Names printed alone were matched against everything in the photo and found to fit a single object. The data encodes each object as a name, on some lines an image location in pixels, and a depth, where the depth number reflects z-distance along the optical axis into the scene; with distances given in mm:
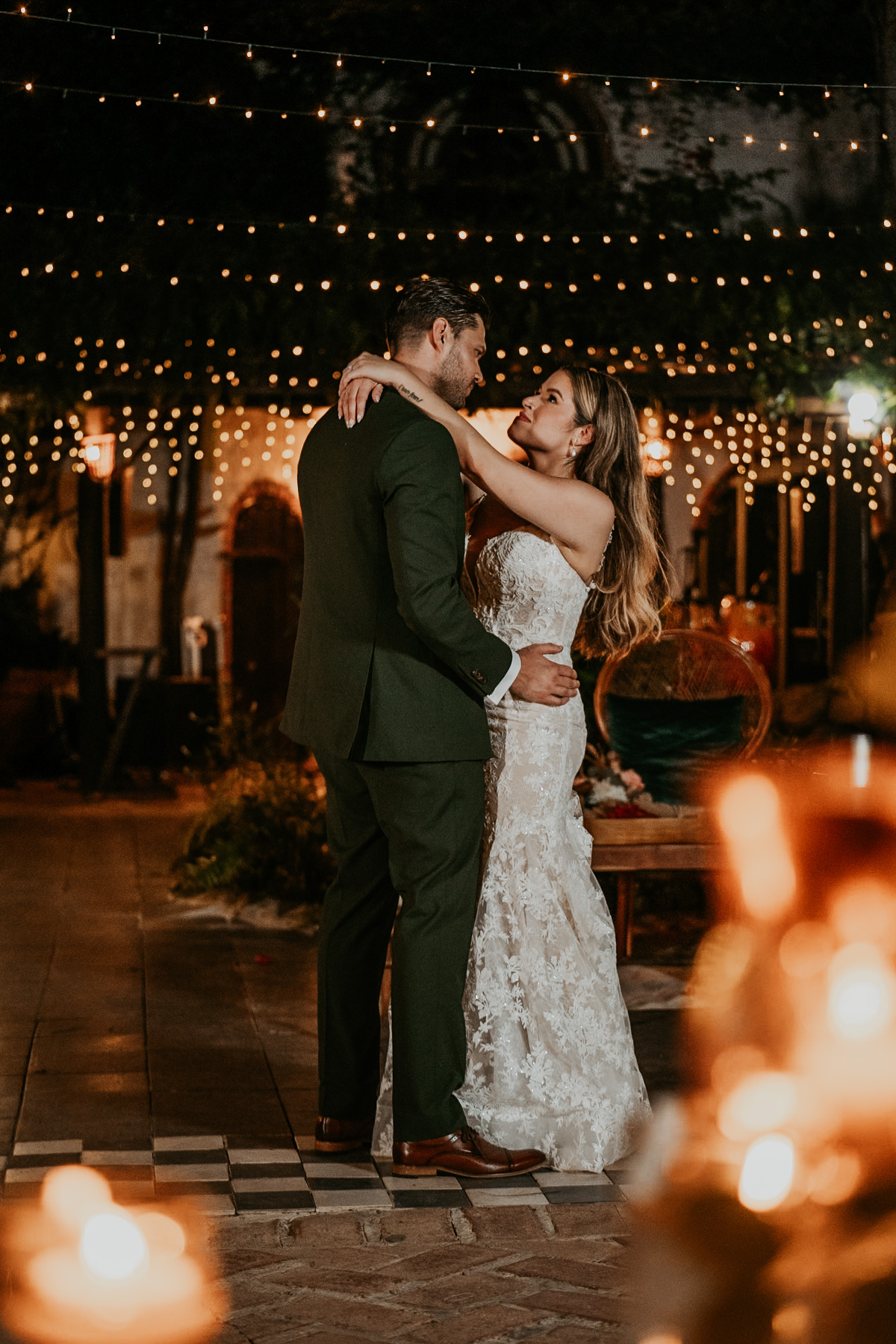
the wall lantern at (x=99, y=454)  11055
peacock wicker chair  6777
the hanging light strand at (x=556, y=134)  10273
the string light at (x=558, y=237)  9283
